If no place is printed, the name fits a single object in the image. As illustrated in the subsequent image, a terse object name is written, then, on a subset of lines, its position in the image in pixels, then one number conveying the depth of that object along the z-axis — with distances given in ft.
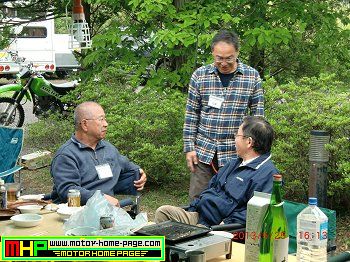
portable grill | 8.60
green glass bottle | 8.26
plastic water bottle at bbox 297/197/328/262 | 8.18
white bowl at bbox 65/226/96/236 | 9.56
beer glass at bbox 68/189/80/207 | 12.14
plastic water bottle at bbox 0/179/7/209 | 12.39
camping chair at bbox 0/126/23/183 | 20.66
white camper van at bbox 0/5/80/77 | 78.59
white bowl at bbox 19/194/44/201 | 13.24
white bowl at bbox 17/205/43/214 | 12.12
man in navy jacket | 13.00
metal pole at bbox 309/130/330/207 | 16.80
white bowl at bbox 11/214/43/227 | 11.24
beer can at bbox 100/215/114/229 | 9.51
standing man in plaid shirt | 15.55
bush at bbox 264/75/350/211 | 18.78
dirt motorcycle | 37.96
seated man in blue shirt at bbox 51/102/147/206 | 13.56
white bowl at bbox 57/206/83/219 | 11.55
